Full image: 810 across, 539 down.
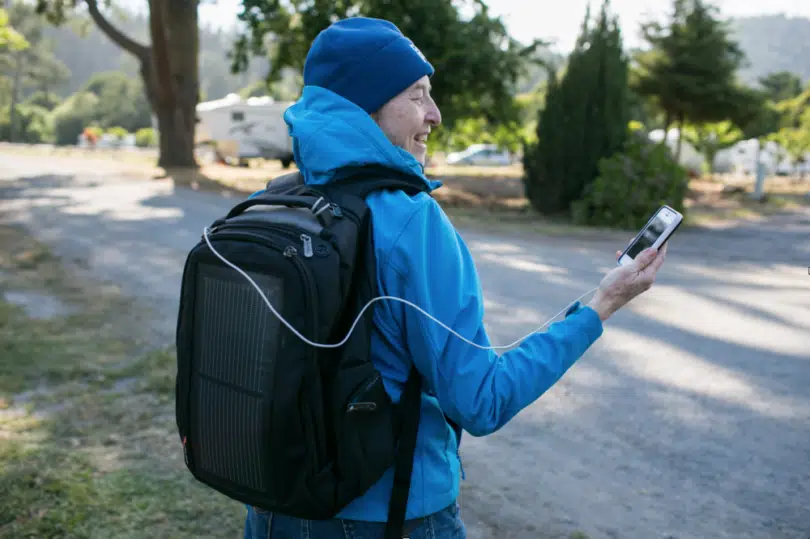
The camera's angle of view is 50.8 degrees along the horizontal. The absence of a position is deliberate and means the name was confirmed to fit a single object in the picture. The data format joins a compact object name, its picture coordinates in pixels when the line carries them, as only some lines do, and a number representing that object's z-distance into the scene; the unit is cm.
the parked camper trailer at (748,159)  3441
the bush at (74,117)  6994
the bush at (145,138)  5978
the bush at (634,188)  1644
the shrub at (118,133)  6284
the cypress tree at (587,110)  1750
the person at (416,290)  169
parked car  4856
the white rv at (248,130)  3797
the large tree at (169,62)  2348
